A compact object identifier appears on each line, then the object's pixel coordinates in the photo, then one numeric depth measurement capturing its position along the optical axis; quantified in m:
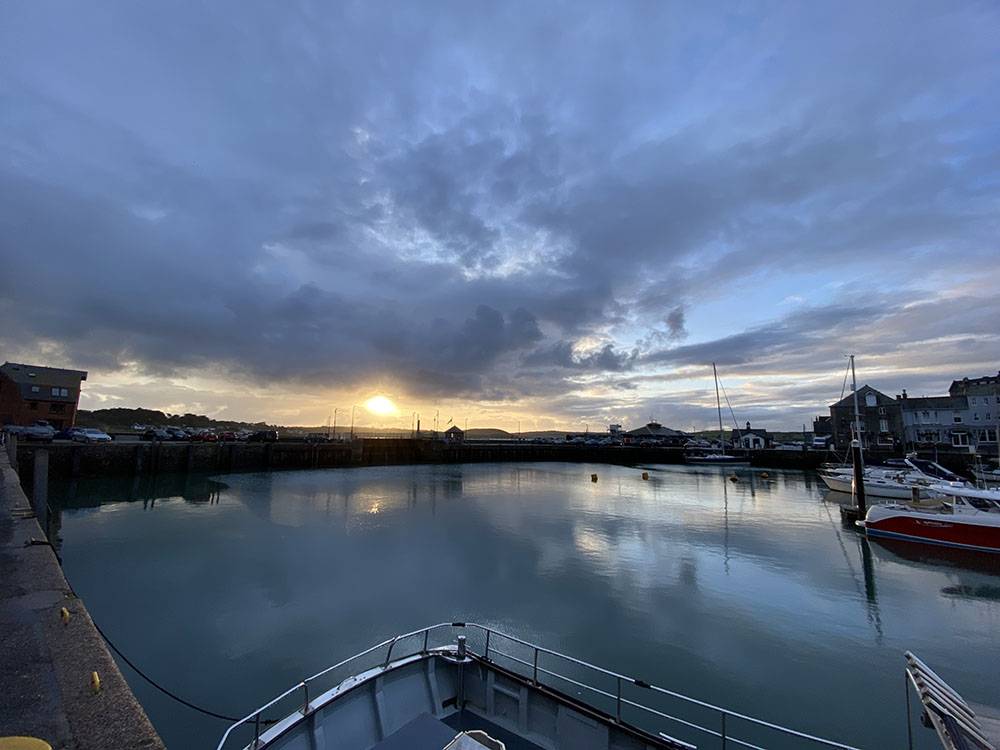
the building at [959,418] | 63.16
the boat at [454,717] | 6.27
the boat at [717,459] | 82.31
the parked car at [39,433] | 49.12
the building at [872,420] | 74.50
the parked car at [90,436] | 50.21
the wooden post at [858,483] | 32.84
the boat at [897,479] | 36.72
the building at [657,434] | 123.64
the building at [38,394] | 60.00
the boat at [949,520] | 24.36
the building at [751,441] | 103.81
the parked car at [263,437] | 67.54
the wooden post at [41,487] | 20.94
